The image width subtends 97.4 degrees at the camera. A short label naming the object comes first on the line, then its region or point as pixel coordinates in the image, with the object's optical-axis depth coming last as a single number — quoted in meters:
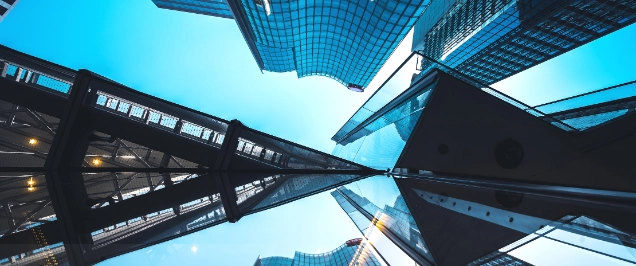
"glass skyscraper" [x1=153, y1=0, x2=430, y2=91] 41.62
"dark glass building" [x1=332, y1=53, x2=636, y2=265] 6.18
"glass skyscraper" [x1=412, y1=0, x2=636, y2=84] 37.41
